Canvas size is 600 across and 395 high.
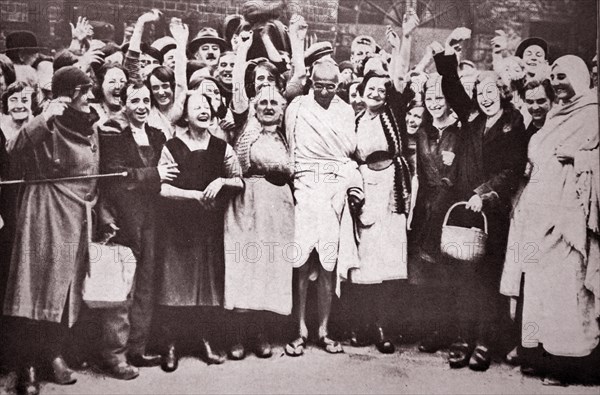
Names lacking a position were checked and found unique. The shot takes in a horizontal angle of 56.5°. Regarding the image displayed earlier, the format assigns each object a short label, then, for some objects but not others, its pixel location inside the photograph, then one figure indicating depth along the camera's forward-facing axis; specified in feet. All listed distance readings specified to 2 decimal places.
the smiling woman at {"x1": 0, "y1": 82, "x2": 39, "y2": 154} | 13.03
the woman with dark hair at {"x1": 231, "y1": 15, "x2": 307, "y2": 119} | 13.61
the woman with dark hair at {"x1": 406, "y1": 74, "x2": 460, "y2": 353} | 14.17
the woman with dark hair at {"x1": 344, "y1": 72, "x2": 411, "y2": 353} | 13.99
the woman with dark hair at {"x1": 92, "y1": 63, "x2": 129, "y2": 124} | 13.19
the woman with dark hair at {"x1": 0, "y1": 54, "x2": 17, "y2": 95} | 12.95
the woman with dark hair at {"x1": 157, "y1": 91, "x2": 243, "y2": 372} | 13.33
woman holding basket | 14.26
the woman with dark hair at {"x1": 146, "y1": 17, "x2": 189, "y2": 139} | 13.32
